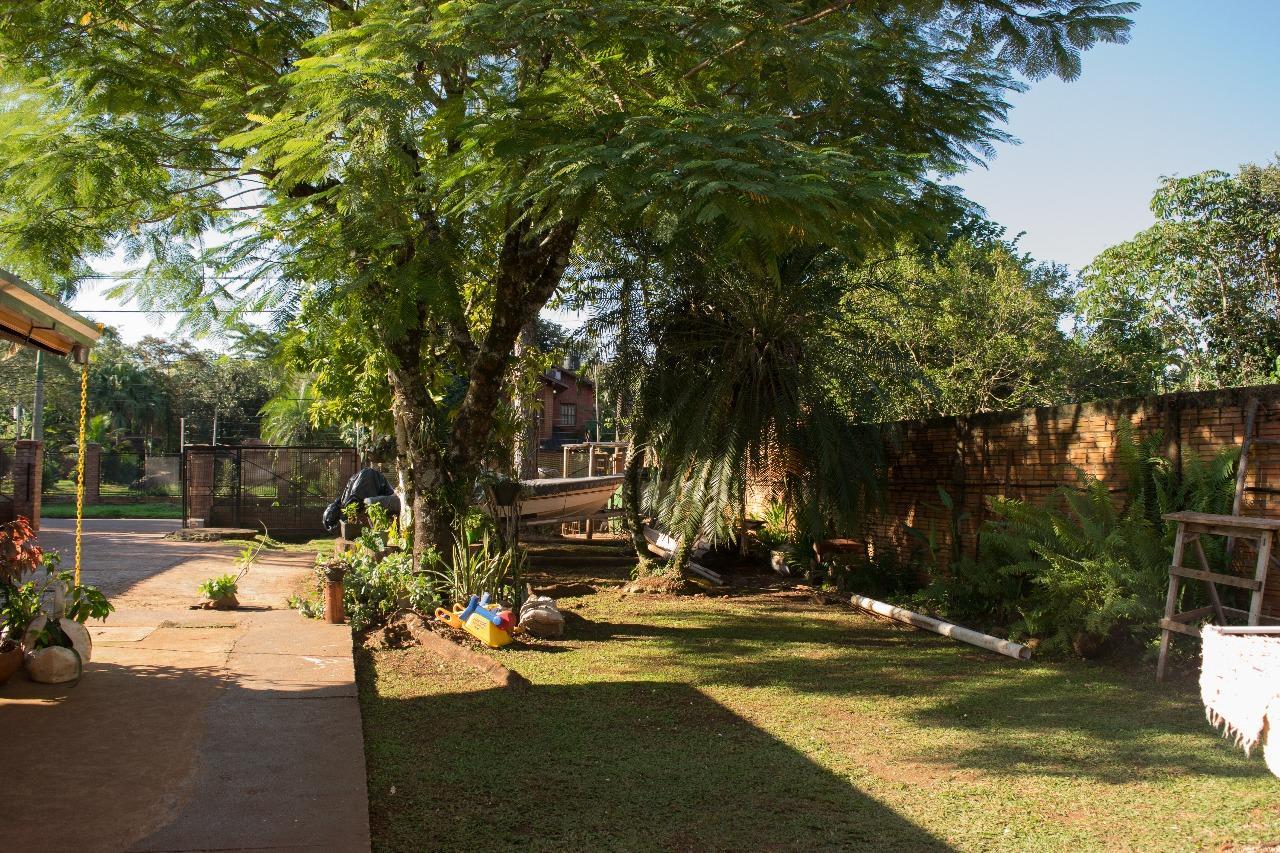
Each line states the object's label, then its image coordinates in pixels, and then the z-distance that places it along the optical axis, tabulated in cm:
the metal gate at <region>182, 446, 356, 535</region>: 2145
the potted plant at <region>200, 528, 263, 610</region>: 1001
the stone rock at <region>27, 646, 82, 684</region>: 610
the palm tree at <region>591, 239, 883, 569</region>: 1164
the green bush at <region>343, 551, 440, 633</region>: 954
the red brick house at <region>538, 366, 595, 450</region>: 5043
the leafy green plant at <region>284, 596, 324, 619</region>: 952
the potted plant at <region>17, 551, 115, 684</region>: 612
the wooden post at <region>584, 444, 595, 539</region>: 2183
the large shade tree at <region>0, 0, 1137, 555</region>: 618
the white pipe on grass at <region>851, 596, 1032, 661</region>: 839
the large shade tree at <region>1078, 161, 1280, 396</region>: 2058
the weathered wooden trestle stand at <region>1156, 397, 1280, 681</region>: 658
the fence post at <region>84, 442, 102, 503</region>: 3005
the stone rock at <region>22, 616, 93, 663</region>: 619
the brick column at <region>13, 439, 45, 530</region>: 1596
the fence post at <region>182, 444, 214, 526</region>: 2112
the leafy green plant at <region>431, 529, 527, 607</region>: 966
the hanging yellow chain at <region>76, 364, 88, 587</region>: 684
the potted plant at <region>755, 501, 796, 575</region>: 1389
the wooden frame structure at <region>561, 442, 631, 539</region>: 2020
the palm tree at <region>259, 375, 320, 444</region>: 2378
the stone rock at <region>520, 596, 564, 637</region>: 933
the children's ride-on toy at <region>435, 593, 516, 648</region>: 873
